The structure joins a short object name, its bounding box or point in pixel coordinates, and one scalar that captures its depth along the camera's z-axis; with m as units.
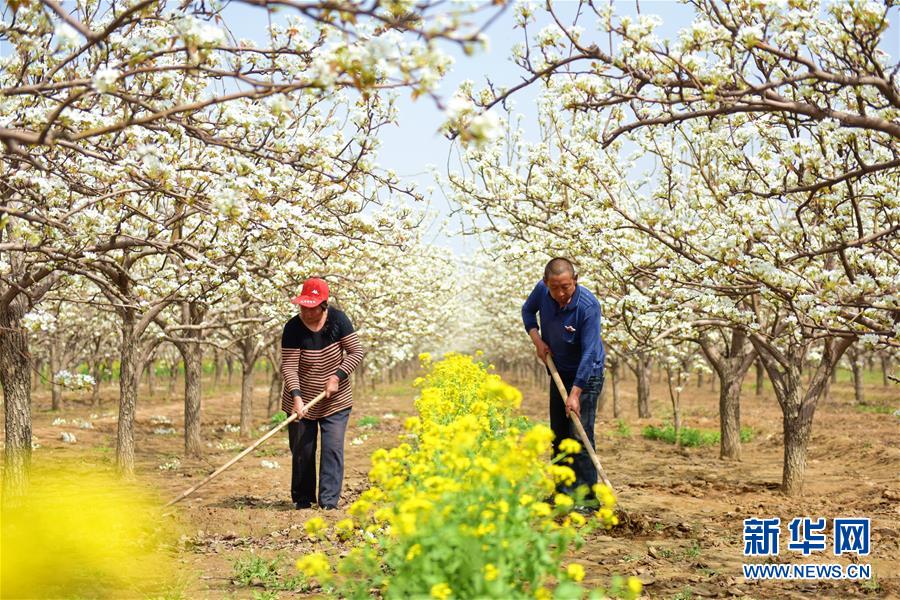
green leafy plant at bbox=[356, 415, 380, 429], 21.52
